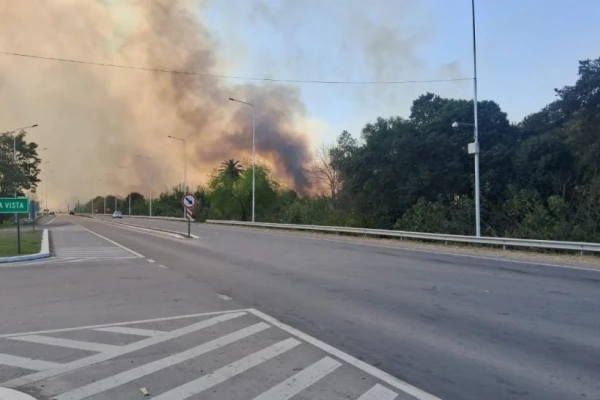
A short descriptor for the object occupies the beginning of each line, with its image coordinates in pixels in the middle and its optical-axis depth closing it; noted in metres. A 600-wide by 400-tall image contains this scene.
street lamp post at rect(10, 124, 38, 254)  60.25
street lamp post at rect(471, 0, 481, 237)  24.81
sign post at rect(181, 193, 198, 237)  35.99
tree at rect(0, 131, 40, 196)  56.47
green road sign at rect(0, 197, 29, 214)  21.64
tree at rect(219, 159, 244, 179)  80.81
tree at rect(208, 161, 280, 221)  72.00
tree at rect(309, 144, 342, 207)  58.37
